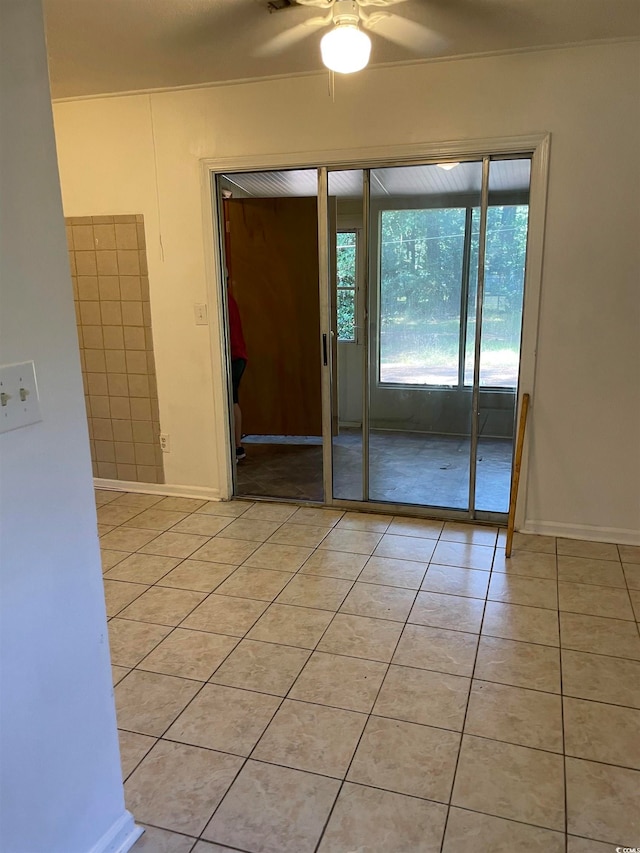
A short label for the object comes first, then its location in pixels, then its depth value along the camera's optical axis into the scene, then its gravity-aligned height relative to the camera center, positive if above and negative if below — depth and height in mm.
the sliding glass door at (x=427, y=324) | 3090 -164
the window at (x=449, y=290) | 3086 +20
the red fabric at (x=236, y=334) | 3934 -255
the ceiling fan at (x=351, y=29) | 2160 +1059
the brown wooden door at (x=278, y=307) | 4660 -94
